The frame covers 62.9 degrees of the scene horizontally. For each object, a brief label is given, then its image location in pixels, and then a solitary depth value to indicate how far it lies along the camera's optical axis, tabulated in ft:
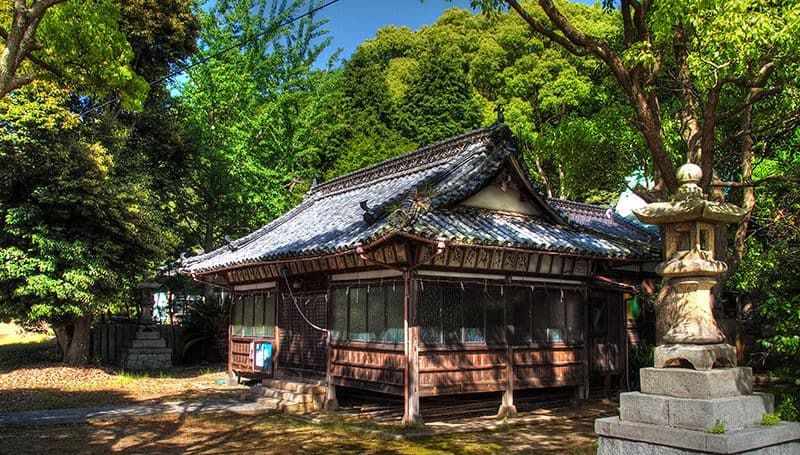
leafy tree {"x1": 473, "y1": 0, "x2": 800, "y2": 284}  33.50
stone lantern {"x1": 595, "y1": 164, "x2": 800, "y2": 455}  24.26
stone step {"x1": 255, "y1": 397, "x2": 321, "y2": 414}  51.19
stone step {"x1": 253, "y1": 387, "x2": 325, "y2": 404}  51.57
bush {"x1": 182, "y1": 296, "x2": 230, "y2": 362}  85.40
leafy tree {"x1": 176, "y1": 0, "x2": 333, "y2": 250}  92.94
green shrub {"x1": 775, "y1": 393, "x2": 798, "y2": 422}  31.09
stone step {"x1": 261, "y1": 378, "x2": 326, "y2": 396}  51.98
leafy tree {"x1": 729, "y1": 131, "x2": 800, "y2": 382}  34.04
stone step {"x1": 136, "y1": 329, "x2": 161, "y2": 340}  79.05
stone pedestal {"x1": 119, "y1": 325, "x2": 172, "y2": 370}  77.00
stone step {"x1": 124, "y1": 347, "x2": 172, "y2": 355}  77.46
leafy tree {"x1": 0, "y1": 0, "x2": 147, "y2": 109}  37.83
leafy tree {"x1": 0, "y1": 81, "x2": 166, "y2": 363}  63.57
